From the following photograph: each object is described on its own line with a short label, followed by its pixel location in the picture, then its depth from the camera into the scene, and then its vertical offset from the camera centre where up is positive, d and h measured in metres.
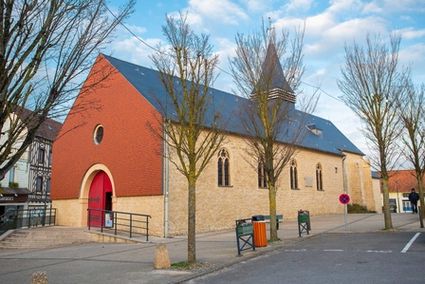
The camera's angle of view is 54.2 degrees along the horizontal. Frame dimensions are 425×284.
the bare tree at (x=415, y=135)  20.23 +3.05
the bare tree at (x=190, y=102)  11.33 +2.73
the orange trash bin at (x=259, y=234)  13.87 -1.13
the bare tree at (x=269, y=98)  15.61 +3.87
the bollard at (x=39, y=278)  6.54 -1.17
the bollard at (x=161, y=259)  10.38 -1.44
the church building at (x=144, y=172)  19.17 +1.58
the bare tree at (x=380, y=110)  18.48 +3.94
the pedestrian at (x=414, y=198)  26.82 -0.02
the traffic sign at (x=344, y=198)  18.46 +0.03
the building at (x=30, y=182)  35.75 +2.00
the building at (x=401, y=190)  64.50 +1.23
